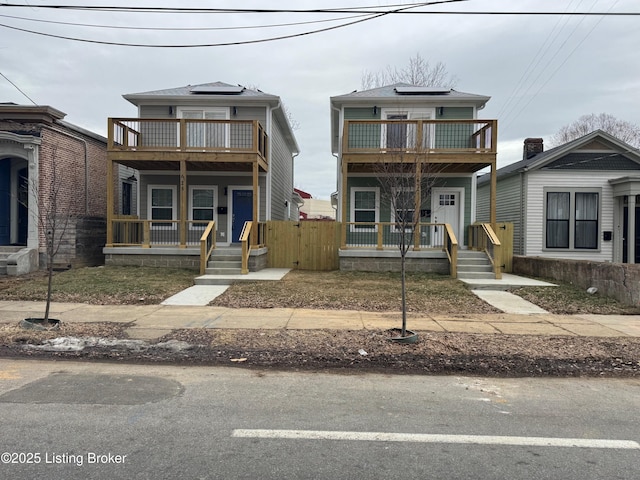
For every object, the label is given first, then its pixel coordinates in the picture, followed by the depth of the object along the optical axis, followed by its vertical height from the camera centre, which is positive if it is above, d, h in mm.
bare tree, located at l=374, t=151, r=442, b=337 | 7293 +631
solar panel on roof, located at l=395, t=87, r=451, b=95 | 17094 +5251
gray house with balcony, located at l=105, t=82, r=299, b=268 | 16109 +2171
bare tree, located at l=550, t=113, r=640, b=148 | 39819 +9035
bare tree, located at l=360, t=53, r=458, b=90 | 31797 +10479
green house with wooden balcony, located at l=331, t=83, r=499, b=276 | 14820 +2241
